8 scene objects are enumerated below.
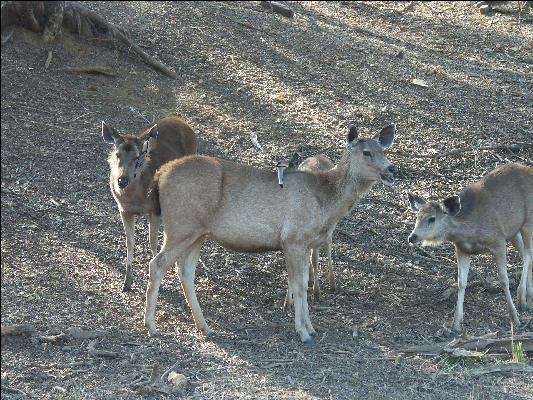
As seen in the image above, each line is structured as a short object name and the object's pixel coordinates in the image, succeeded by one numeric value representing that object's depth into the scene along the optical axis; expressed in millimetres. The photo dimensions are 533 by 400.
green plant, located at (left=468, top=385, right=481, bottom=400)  13793
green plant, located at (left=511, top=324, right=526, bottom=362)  15200
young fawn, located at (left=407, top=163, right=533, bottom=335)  17891
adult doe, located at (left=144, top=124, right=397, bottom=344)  16203
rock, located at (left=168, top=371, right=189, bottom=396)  13258
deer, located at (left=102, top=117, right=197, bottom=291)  18578
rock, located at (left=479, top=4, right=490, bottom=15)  36812
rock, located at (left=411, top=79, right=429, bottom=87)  29375
